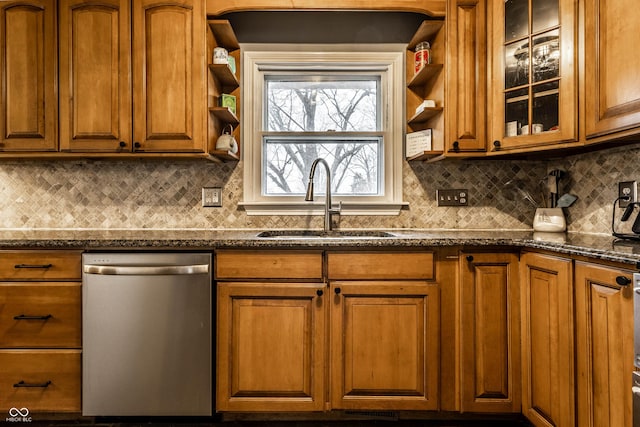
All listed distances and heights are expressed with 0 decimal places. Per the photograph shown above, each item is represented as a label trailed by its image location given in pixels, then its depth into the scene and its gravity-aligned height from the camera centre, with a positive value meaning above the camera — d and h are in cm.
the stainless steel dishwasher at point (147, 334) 180 -54
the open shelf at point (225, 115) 217 +60
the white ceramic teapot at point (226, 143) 221 +43
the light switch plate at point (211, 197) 247 +13
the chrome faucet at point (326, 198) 222 +11
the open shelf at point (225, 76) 218 +84
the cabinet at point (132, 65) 209 +82
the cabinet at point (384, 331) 183 -54
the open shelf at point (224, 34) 218 +109
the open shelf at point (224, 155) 220 +37
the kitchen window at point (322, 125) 250 +61
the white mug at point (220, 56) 220 +92
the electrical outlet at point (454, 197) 248 +12
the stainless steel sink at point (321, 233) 231 -10
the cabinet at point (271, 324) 183 -51
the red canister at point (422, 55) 225 +94
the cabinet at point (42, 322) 182 -49
